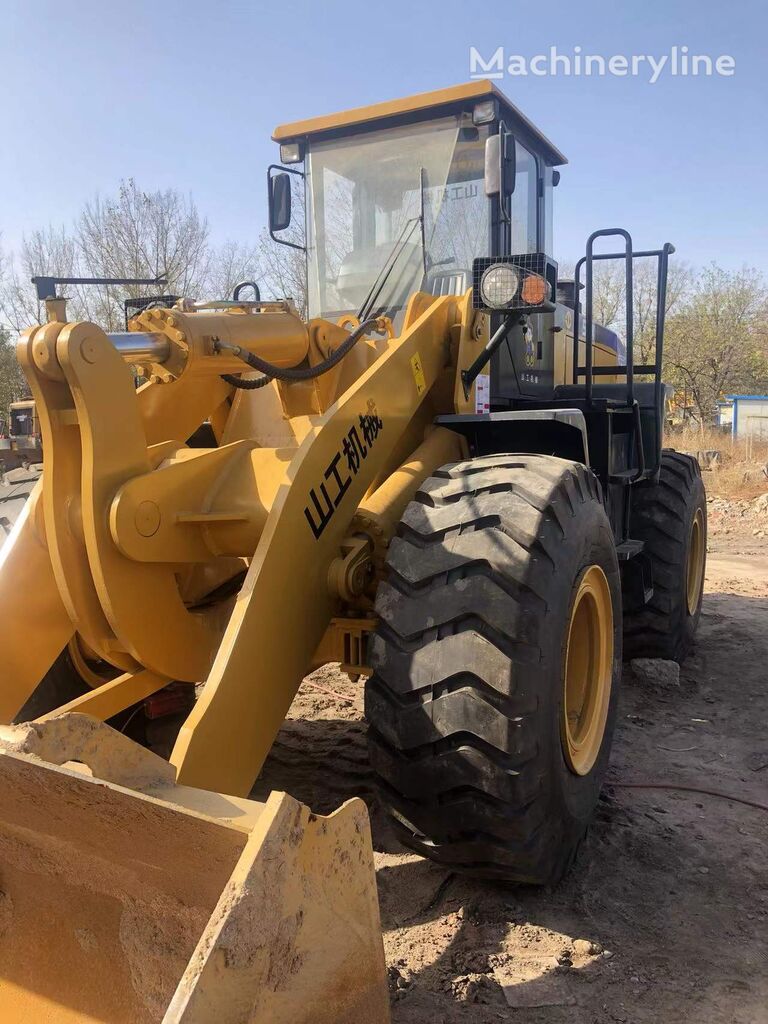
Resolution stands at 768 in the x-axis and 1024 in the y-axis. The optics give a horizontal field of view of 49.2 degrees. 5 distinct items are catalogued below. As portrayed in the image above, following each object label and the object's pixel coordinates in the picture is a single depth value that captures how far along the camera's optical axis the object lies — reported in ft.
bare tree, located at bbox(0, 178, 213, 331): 76.84
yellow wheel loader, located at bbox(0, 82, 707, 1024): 6.03
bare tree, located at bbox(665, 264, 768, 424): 104.88
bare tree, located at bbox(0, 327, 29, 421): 92.84
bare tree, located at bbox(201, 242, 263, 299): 78.69
